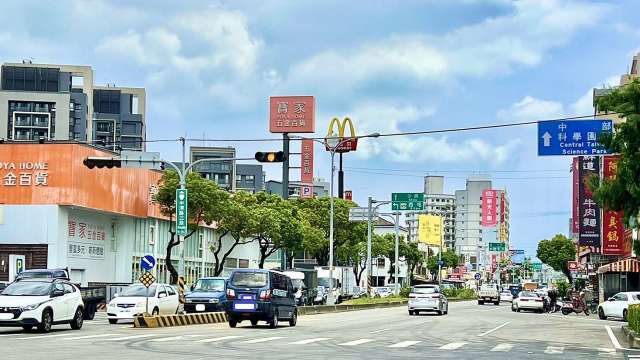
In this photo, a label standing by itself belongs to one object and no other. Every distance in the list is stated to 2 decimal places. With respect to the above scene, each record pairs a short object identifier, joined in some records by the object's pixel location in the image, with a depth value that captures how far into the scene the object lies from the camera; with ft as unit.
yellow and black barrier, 105.04
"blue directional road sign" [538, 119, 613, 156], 115.55
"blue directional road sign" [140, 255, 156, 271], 115.65
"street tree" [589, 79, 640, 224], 84.99
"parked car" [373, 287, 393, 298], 301.55
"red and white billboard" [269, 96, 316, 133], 307.99
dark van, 102.42
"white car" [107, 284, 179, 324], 116.06
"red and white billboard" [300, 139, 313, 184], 308.40
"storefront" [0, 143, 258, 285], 180.34
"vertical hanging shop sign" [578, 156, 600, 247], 228.84
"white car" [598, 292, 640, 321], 160.15
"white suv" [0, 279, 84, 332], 86.07
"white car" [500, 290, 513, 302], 317.01
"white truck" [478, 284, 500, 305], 282.01
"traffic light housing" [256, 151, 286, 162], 115.96
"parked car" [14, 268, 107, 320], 118.73
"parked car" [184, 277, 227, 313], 127.44
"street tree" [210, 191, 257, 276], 219.20
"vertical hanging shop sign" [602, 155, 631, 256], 206.80
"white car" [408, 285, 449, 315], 166.30
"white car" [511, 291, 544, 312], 213.25
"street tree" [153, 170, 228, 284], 206.39
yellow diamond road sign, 105.67
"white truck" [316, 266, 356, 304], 259.92
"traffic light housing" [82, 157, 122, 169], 120.26
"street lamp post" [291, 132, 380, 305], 196.65
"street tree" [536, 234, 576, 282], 471.21
